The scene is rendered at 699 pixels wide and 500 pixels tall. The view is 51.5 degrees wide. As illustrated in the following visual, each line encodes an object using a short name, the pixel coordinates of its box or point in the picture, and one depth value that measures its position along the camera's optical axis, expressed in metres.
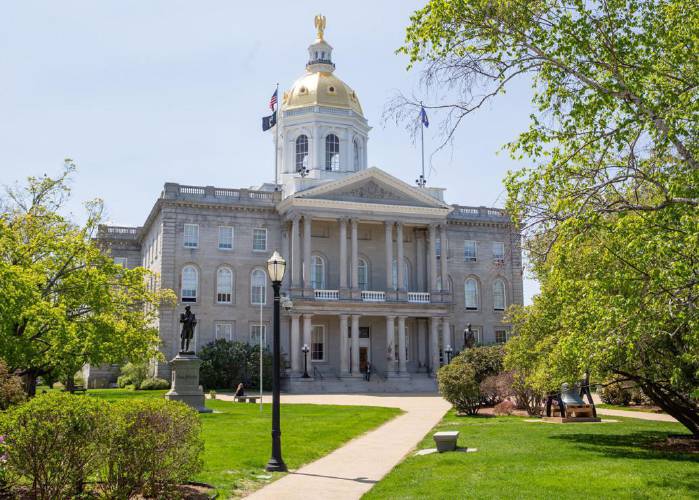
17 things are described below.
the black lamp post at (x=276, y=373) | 14.96
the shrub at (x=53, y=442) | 9.27
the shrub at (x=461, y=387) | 29.12
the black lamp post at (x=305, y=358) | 50.12
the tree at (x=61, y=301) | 22.05
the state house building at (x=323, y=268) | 53.41
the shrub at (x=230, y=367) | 50.09
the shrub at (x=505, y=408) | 29.86
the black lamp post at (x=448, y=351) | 51.14
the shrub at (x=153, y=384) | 48.81
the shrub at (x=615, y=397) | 33.47
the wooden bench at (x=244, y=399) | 37.01
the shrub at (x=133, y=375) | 51.31
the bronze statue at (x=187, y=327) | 31.42
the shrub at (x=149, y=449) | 10.13
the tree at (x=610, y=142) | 11.59
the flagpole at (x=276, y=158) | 61.06
